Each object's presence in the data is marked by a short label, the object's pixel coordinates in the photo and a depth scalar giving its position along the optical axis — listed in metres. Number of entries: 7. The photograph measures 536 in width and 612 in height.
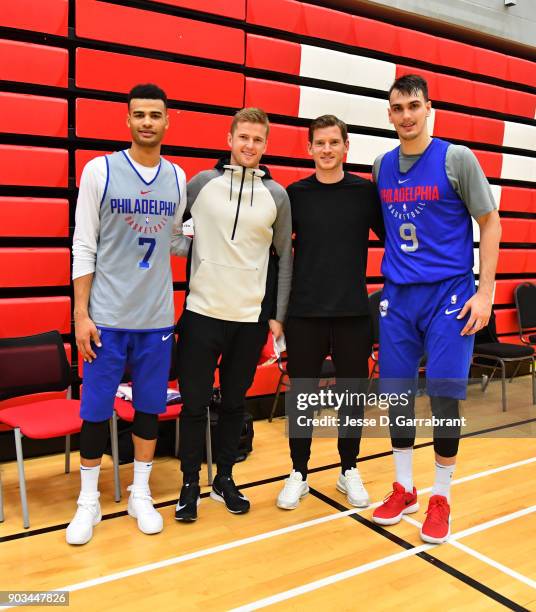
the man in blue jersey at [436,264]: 2.49
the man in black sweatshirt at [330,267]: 2.71
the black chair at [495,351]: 4.71
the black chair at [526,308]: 5.48
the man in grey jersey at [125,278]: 2.45
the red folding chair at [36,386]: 2.67
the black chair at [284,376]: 4.02
